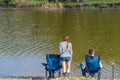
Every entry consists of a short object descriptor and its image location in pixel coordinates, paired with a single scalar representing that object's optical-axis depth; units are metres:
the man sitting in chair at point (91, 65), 12.84
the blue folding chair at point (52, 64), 13.26
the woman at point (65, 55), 13.12
